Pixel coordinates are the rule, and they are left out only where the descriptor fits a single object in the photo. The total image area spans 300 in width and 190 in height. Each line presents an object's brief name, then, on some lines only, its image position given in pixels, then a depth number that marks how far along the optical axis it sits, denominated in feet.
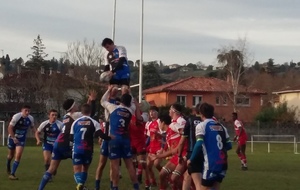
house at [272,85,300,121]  296.51
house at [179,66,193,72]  581.12
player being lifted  50.03
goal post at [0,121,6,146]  168.29
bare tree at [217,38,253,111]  270.26
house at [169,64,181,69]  627.05
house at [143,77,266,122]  289.12
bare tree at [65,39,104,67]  273.54
